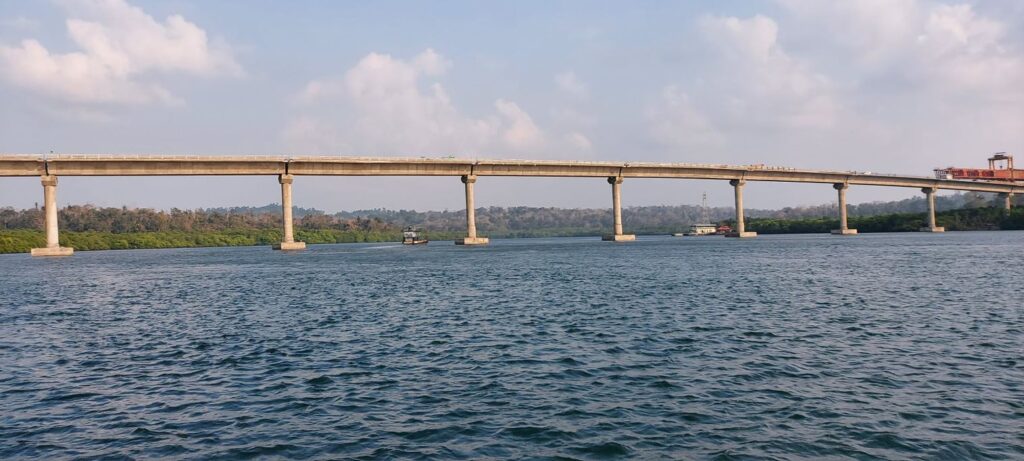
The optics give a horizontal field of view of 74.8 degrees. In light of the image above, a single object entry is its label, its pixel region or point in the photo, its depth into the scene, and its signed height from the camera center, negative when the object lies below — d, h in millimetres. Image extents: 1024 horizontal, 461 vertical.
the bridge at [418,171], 109562 +13113
